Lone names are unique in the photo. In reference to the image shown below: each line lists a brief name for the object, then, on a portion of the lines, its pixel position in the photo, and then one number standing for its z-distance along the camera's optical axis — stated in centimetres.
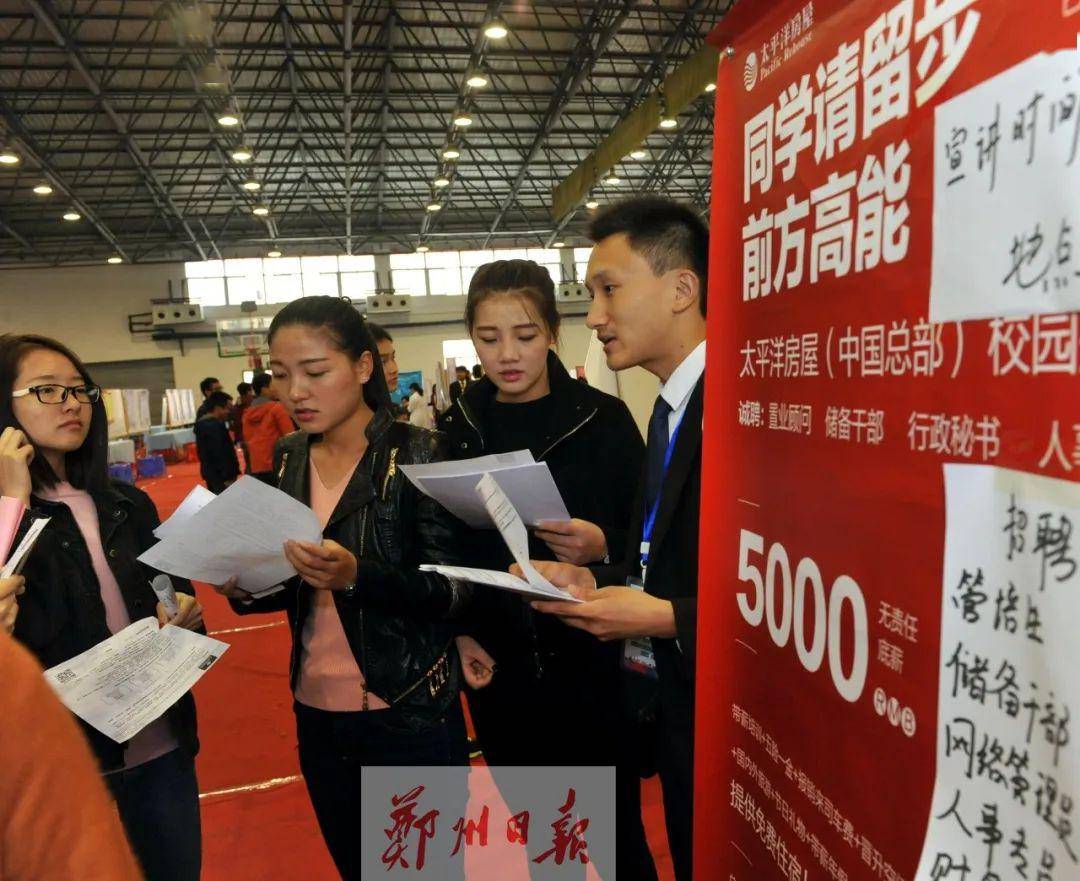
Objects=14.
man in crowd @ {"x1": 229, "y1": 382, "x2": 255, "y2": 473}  937
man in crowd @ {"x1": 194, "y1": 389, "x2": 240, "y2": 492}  685
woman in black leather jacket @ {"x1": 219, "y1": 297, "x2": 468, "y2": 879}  147
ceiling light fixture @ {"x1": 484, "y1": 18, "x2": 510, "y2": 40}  919
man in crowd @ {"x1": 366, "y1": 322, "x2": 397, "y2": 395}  291
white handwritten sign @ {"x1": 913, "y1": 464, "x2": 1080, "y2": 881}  47
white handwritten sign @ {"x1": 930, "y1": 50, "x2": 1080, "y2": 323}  45
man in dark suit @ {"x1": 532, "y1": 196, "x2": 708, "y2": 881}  122
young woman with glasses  145
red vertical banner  47
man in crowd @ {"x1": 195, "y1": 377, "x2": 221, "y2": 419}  826
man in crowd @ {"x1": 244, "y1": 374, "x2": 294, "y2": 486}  595
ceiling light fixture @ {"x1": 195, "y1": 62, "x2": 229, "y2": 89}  913
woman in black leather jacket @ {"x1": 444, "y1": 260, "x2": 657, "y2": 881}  166
